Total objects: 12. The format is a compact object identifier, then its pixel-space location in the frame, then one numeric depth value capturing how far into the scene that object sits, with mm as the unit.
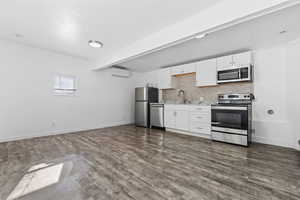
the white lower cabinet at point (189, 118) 3414
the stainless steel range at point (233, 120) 2791
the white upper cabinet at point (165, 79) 4668
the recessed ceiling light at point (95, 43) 2918
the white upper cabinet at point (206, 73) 3609
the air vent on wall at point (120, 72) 5096
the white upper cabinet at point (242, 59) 3092
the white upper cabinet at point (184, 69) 4040
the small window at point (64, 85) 3848
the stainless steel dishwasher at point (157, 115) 4516
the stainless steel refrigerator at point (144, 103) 5020
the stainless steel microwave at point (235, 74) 3098
